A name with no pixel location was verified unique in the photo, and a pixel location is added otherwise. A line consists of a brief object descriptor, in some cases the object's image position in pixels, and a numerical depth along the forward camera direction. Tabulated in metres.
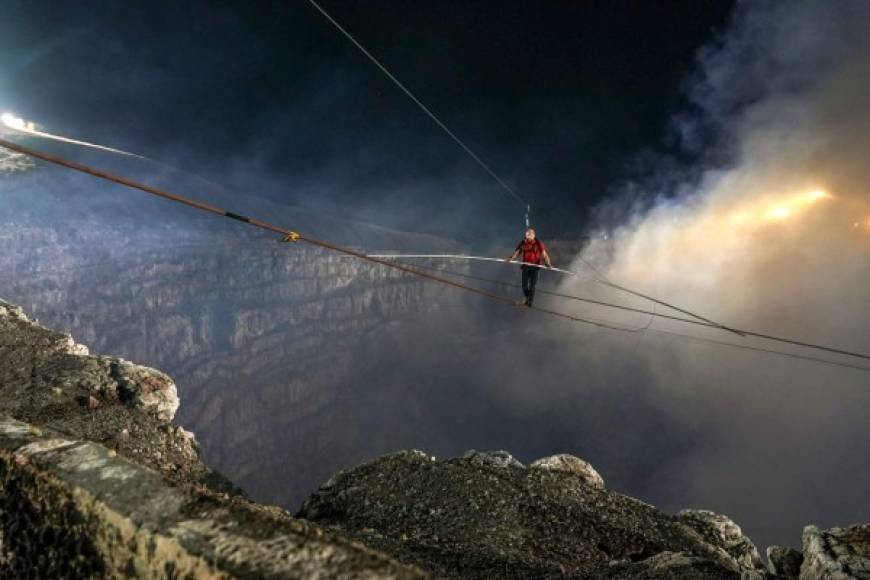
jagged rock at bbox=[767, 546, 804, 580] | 5.84
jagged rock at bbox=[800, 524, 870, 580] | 4.49
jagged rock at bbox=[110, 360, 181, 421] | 8.81
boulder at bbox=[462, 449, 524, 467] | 8.31
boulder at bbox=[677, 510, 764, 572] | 7.70
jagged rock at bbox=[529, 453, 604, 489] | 9.07
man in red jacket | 13.09
